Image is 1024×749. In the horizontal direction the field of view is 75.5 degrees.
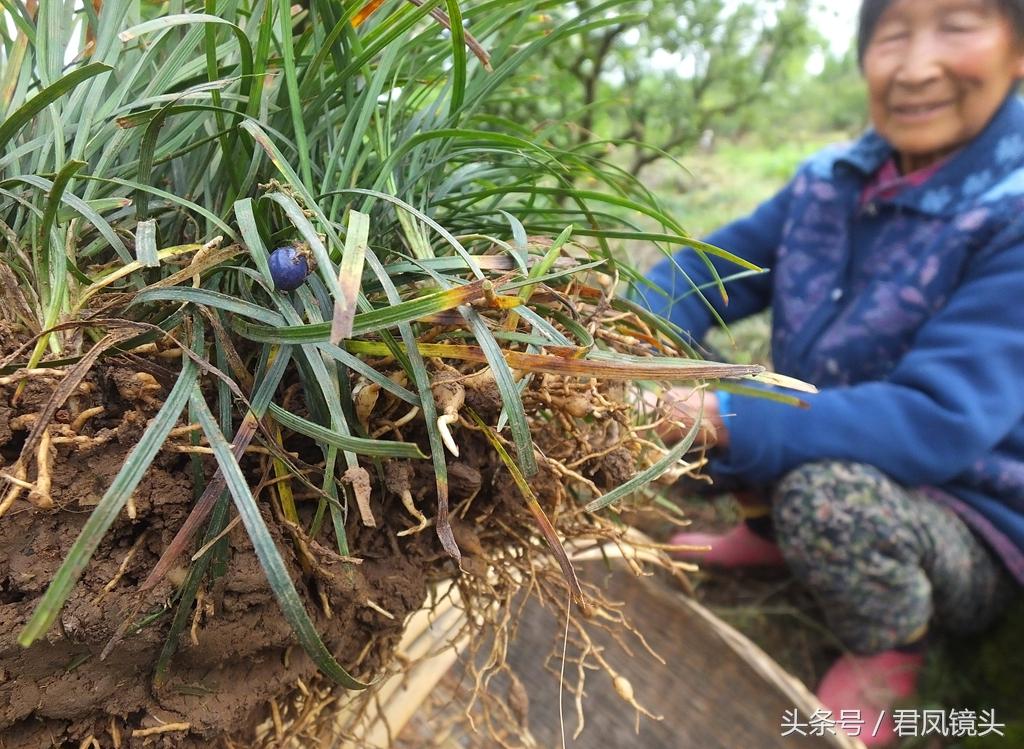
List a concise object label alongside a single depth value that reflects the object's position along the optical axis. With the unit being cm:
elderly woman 85
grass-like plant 26
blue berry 28
